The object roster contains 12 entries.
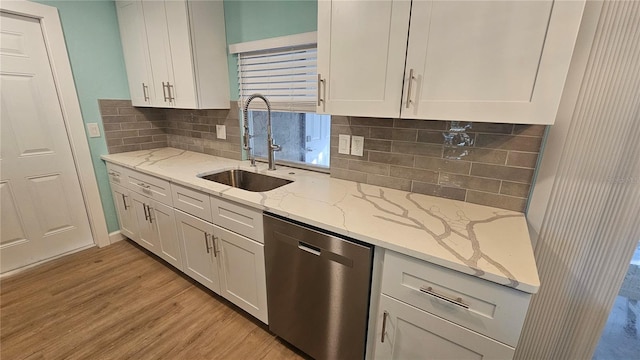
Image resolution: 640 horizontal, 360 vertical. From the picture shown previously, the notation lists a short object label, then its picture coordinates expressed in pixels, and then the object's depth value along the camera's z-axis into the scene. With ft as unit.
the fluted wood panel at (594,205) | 3.20
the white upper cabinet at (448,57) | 2.88
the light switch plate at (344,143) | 5.60
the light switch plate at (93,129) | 7.82
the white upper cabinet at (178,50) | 6.41
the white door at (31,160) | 6.55
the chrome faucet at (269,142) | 6.12
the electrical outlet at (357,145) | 5.44
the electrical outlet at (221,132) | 7.74
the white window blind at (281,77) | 5.88
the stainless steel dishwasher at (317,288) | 3.75
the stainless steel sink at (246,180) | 6.43
